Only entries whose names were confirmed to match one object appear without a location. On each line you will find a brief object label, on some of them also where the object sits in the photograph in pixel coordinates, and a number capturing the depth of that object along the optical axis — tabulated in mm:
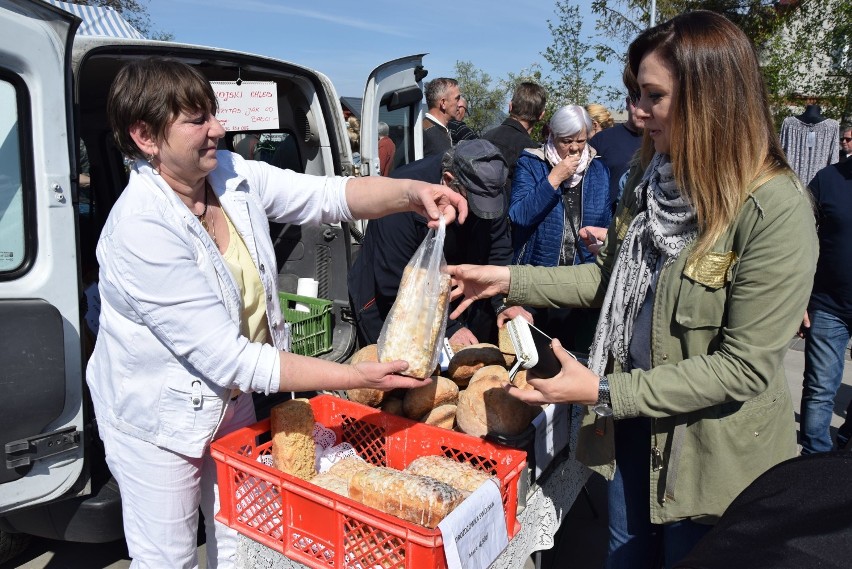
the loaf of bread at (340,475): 1753
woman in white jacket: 1718
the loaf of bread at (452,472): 1689
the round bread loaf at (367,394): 2240
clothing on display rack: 7035
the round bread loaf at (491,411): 1977
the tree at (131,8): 16066
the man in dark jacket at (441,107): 7032
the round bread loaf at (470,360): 2350
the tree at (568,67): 14312
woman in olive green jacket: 1571
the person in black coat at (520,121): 5211
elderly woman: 4047
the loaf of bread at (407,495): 1536
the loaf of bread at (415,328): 1886
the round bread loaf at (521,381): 2230
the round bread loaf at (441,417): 2182
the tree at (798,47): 12055
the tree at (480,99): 19312
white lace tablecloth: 1776
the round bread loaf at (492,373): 2182
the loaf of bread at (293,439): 1832
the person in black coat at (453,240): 2824
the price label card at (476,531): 1382
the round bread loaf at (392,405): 2246
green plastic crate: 3838
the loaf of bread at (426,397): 2184
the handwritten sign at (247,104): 3531
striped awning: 2775
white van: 2117
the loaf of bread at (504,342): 2605
